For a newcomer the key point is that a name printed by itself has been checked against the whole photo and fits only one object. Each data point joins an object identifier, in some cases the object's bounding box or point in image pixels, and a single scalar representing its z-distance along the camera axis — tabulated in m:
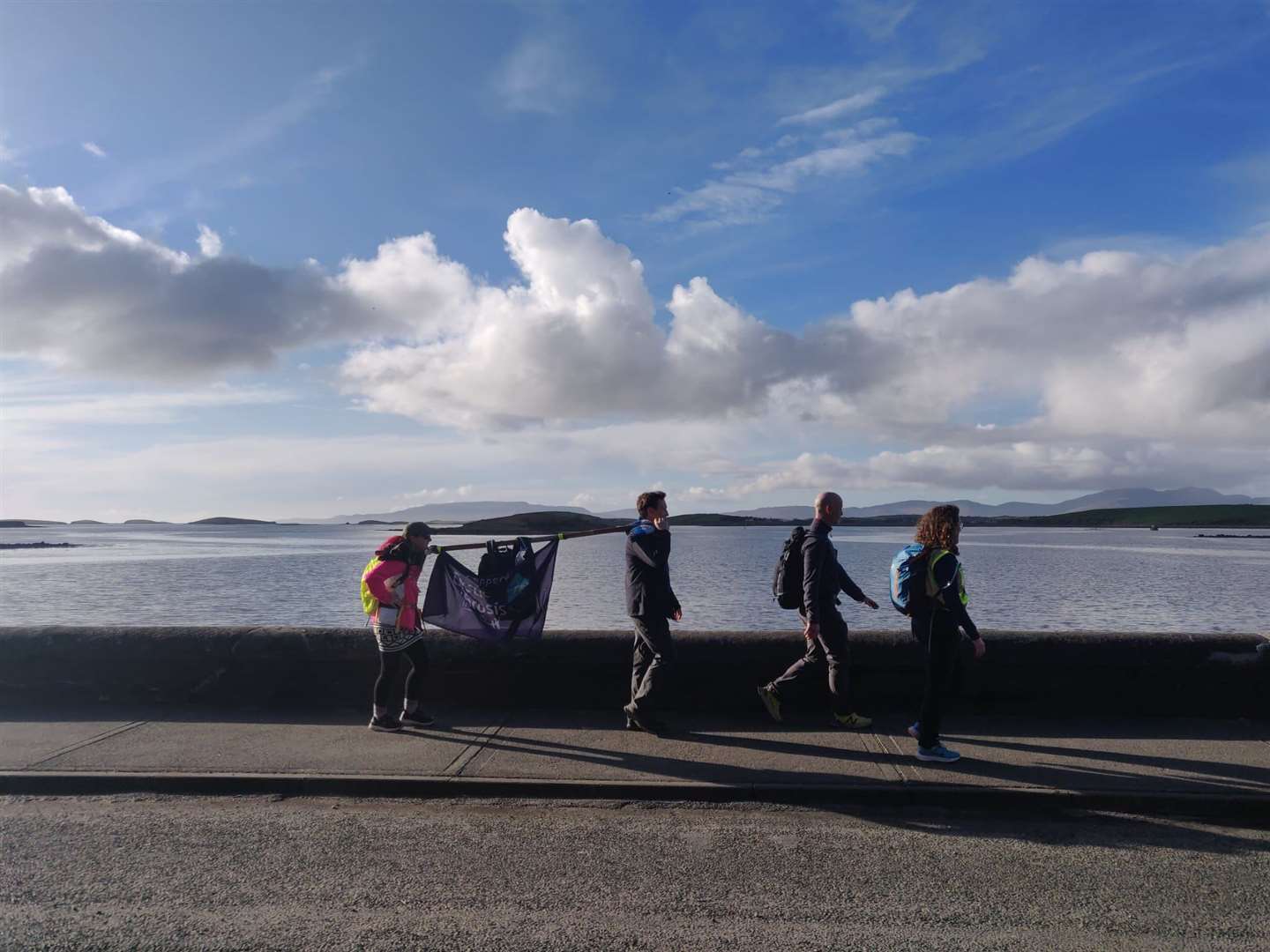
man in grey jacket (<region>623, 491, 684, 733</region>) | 7.43
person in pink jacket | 7.64
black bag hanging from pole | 8.42
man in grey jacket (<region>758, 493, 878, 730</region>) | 7.37
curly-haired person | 6.61
